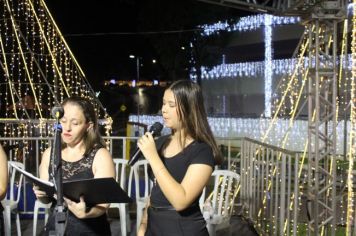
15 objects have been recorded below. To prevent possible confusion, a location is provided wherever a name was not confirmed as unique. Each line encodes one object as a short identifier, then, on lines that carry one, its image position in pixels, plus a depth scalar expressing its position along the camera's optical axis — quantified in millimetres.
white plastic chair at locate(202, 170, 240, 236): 3680
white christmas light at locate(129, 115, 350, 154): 10925
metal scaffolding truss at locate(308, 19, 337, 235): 5398
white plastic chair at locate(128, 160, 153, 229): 4199
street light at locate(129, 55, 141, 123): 27694
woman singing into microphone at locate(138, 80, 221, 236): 1848
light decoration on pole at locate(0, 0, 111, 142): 7889
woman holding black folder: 2191
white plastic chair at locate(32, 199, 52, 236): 4059
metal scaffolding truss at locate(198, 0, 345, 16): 5656
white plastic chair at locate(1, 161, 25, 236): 4008
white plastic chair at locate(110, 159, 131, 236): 4238
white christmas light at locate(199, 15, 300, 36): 18609
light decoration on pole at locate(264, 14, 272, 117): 16703
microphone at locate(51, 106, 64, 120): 1814
